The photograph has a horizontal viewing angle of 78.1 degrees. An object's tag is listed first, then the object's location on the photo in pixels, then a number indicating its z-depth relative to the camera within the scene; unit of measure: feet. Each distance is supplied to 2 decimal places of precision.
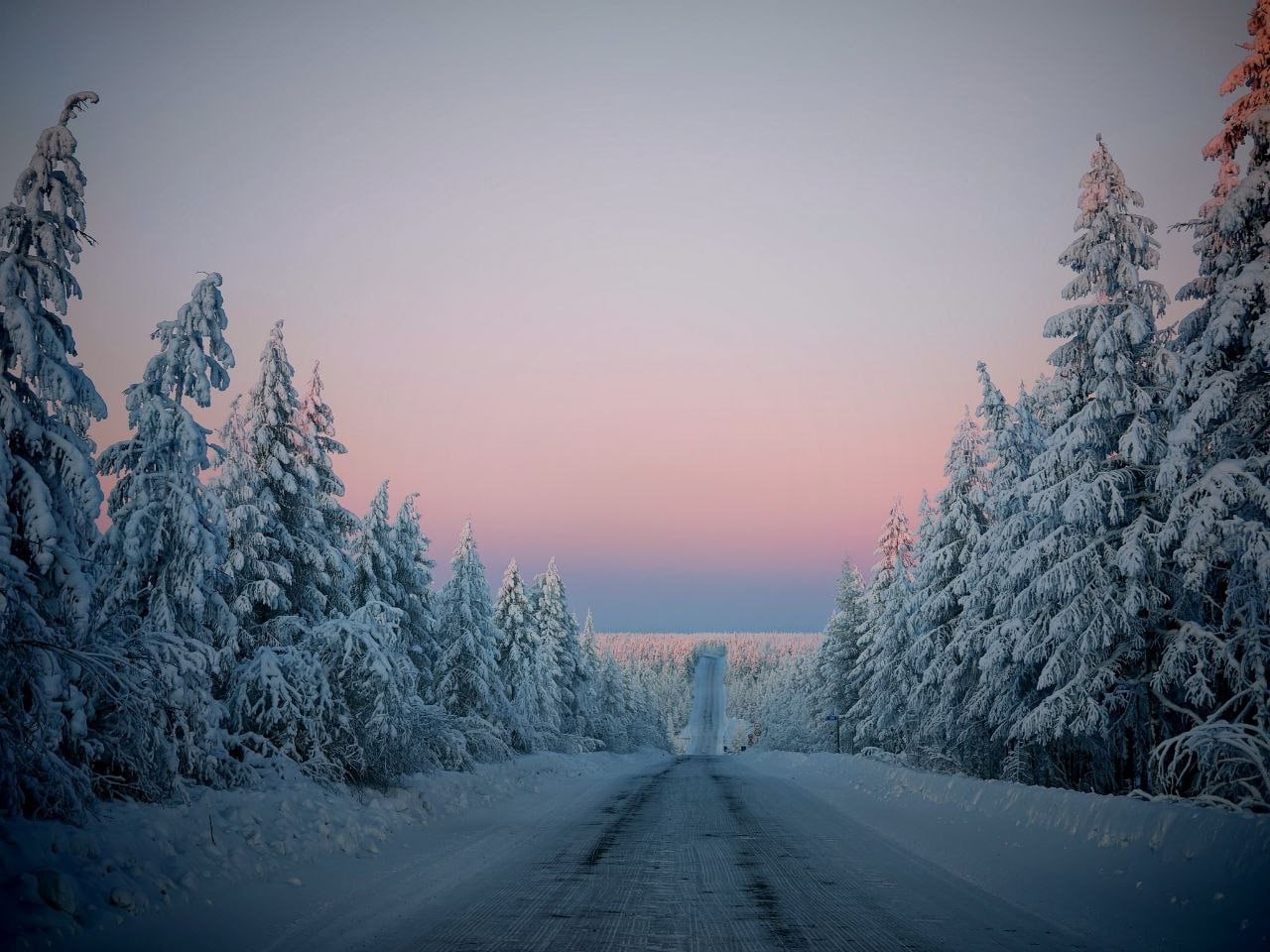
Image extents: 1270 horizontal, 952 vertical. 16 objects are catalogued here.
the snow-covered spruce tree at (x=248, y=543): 55.01
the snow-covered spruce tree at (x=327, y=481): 62.59
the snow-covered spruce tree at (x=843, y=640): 154.51
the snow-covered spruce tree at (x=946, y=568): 95.45
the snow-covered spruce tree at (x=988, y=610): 75.92
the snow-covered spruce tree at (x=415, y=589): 98.27
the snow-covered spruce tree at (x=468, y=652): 108.58
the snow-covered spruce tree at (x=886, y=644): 117.08
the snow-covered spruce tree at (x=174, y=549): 36.55
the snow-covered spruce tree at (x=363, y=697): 51.21
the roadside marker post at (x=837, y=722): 142.36
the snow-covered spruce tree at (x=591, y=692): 182.70
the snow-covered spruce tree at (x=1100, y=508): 55.57
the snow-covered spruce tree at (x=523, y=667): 127.13
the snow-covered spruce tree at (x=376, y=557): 90.27
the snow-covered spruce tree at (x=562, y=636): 164.35
